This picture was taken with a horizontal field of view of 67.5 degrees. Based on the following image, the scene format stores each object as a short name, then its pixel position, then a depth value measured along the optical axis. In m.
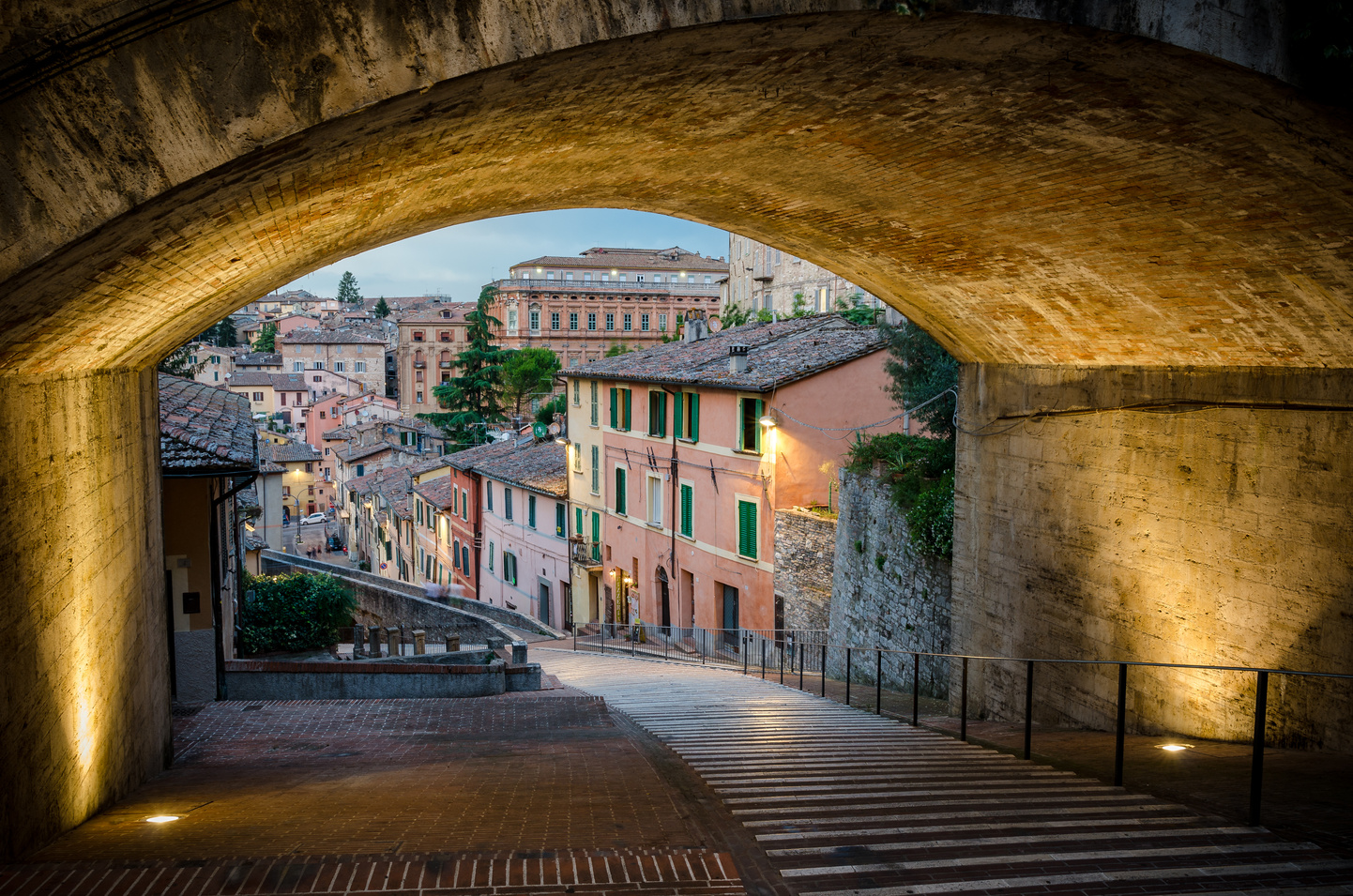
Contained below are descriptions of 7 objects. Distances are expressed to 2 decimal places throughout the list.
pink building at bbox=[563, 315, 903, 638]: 21.73
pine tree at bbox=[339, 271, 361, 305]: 162.01
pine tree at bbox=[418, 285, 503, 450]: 57.31
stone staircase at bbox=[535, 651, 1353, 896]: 4.13
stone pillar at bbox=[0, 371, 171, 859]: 4.68
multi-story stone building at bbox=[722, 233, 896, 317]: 46.56
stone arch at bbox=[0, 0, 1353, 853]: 3.19
